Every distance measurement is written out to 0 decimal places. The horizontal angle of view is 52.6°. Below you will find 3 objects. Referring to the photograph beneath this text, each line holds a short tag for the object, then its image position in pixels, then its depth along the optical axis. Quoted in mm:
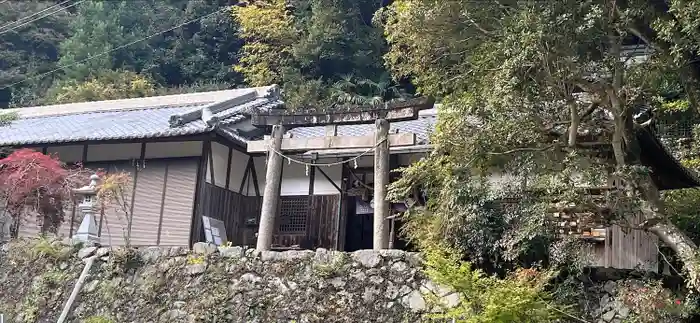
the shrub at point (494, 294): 8719
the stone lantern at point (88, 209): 13500
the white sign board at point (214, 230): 15453
